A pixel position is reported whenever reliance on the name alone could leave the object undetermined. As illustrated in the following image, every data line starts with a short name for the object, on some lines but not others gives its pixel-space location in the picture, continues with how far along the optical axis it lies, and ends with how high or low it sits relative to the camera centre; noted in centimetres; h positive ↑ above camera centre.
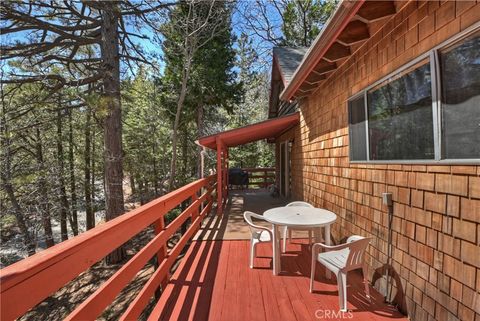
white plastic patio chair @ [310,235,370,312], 250 -104
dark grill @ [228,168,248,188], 1392 -97
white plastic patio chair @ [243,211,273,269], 346 -103
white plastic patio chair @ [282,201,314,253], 411 -120
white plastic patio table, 310 -75
